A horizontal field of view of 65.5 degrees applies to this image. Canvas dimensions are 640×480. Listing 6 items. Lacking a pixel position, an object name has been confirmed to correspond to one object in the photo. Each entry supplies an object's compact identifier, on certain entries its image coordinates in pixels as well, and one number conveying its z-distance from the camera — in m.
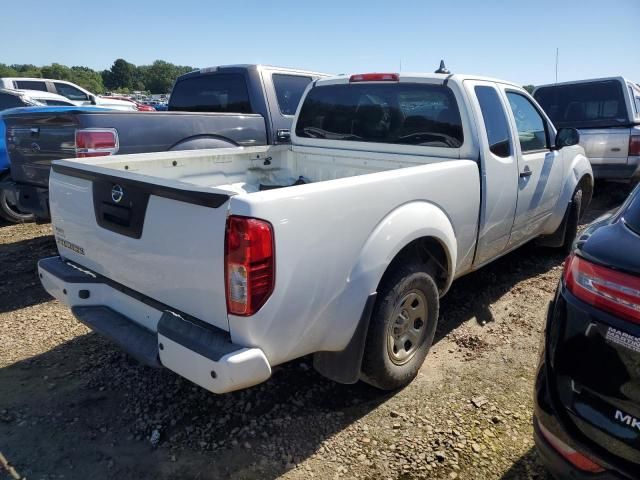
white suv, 13.09
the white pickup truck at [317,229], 2.13
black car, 1.65
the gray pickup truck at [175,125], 4.64
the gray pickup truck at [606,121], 7.43
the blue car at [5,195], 6.65
